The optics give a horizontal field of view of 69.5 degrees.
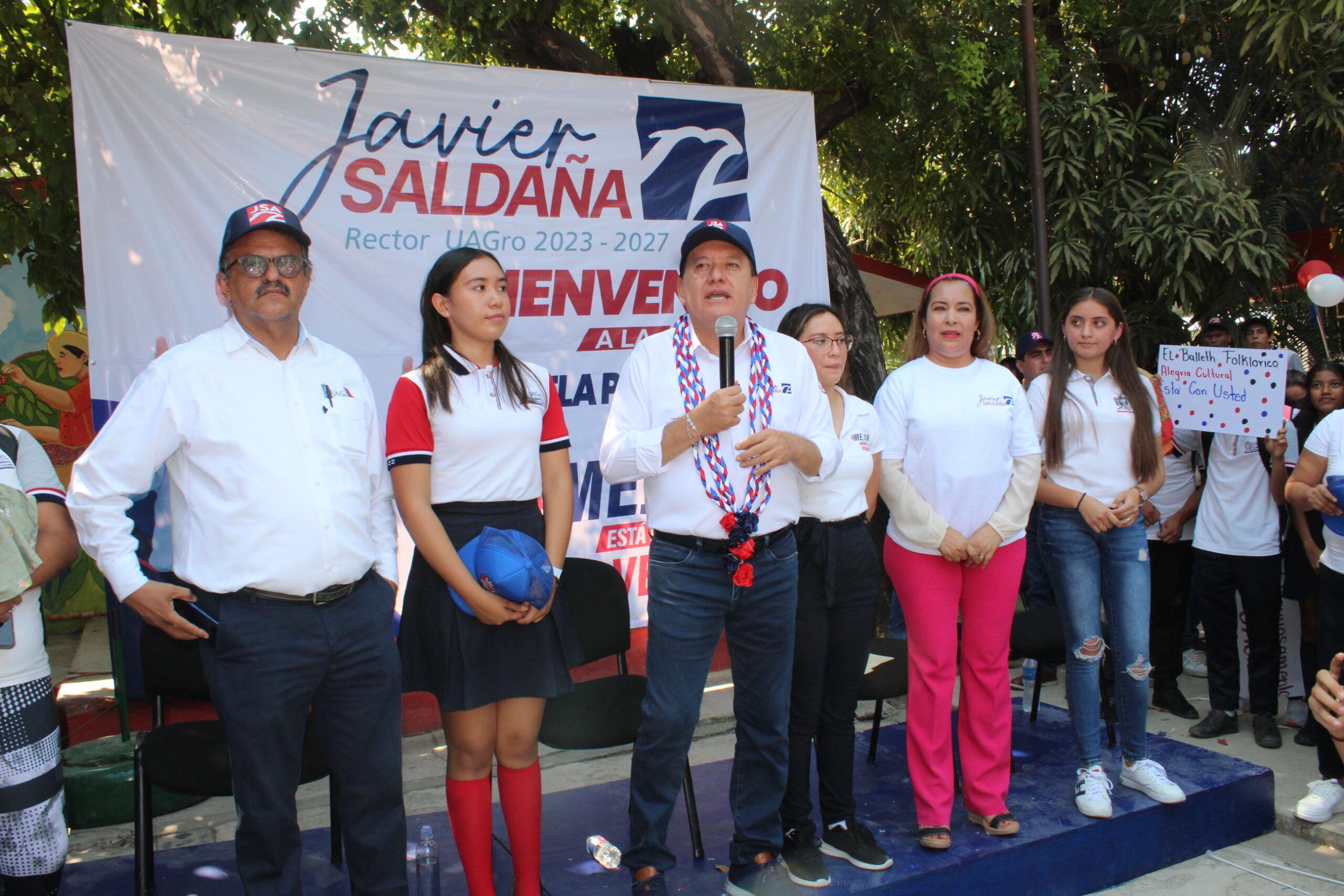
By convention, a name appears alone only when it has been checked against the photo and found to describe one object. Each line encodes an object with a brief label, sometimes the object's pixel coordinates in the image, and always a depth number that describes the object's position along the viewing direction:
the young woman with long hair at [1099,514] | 3.39
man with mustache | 2.27
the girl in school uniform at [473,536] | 2.52
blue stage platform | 2.92
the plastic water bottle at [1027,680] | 4.61
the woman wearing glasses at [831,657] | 2.86
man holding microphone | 2.59
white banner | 3.61
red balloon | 4.86
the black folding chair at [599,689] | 3.08
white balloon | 4.60
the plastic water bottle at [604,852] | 2.95
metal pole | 5.20
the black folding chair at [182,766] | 2.76
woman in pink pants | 3.05
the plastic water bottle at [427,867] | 2.61
